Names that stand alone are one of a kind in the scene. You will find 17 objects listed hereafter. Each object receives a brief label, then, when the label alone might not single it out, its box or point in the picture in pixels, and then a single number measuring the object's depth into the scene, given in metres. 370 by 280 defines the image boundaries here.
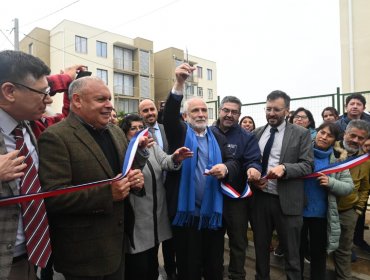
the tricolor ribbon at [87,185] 1.80
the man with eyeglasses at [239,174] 3.47
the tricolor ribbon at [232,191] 3.23
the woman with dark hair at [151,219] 2.99
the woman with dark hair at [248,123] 6.47
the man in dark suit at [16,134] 1.77
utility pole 15.20
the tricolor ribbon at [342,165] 3.31
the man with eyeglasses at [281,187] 3.35
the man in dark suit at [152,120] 3.84
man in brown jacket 2.08
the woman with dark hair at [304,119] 5.05
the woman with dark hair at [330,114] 5.30
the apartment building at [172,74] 40.00
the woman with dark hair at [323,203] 3.33
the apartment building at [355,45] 13.25
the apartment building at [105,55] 30.11
